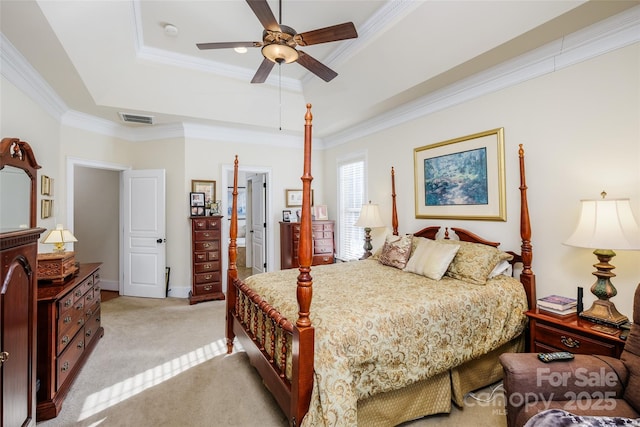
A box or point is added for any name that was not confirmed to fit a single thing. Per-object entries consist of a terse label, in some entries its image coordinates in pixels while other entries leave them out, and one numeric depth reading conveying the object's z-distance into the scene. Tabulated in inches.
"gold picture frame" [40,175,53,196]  132.8
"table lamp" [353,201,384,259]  158.1
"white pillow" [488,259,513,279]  101.7
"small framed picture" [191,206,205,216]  185.9
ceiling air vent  166.1
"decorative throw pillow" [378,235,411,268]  123.2
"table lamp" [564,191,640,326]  72.3
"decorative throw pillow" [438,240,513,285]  97.6
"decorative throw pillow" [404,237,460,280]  104.0
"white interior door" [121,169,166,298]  184.7
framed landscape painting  114.0
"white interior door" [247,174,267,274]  220.1
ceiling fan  79.9
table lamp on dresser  91.6
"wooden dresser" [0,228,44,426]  50.3
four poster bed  61.6
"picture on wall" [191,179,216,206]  190.5
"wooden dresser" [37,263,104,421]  80.3
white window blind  192.5
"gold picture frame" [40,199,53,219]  132.6
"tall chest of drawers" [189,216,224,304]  177.3
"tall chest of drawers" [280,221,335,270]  194.9
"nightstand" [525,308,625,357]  71.2
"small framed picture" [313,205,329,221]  209.8
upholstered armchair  55.8
